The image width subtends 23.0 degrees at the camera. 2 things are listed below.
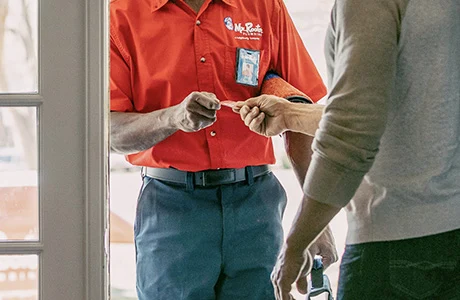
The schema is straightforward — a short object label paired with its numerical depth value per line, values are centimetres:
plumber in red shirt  303
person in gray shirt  218
